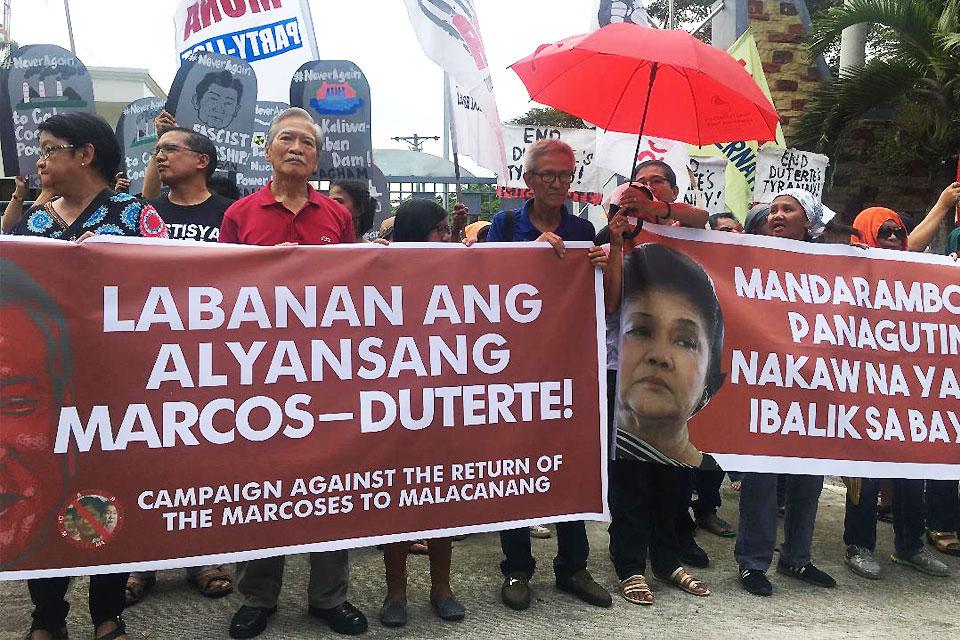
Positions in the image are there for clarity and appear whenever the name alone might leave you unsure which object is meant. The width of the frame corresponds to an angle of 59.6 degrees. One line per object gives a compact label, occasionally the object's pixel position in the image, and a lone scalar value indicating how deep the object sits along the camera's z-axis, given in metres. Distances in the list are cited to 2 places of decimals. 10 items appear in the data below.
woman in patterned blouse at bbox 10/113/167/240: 2.93
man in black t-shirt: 3.70
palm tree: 8.74
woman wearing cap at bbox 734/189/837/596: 3.70
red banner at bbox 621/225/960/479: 3.58
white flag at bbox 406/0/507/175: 5.05
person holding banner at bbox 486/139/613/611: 3.46
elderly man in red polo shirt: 3.11
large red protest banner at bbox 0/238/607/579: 2.69
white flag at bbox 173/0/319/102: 6.21
